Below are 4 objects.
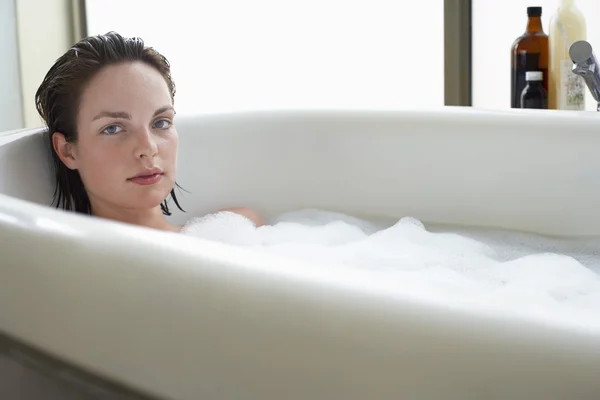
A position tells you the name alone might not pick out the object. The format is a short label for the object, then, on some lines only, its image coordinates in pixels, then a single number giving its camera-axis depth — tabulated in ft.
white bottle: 5.93
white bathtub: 1.38
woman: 4.39
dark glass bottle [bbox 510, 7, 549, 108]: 6.25
